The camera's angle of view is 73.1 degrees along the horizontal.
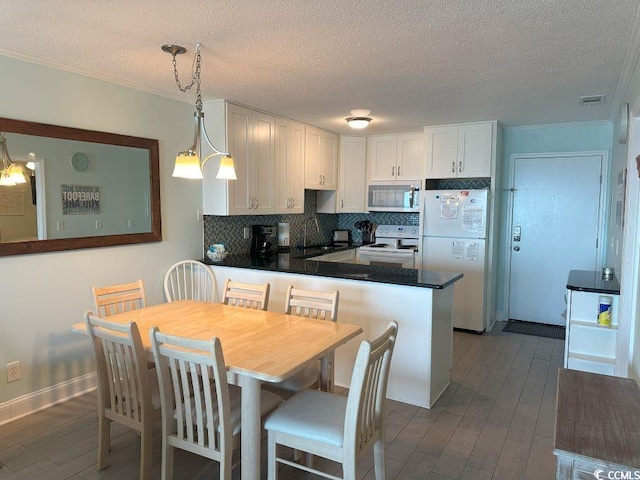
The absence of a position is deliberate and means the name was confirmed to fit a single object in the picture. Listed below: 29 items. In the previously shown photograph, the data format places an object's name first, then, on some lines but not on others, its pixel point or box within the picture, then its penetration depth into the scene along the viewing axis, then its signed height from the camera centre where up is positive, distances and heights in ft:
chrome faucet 18.13 -0.78
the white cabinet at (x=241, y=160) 12.67 +1.67
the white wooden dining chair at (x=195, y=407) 5.79 -2.83
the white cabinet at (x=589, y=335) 10.41 -2.95
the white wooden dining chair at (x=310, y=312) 7.96 -2.08
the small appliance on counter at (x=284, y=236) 16.37 -0.86
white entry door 15.35 -0.45
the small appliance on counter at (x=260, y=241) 14.99 -0.97
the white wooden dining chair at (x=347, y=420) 5.74 -2.97
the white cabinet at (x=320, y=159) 16.48 +2.18
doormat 15.30 -4.17
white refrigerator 15.11 -0.99
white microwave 17.07 +0.70
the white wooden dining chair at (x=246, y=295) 9.68 -1.88
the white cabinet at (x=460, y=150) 14.97 +2.31
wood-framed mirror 8.98 +0.48
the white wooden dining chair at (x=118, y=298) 8.98 -1.87
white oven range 16.87 -1.35
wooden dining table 6.07 -2.11
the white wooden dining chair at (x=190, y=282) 12.34 -2.03
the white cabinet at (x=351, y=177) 18.31 +1.58
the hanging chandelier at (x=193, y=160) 7.59 +0.95
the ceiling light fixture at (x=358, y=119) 13.92 +3.13
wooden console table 4.14 -2.29
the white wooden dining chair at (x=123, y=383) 6.63 -2.78
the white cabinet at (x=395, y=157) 17.14 +2.36
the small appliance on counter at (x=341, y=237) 19.52 -1.05
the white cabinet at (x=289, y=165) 14.93 +1.72
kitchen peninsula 9.85 -2.36
